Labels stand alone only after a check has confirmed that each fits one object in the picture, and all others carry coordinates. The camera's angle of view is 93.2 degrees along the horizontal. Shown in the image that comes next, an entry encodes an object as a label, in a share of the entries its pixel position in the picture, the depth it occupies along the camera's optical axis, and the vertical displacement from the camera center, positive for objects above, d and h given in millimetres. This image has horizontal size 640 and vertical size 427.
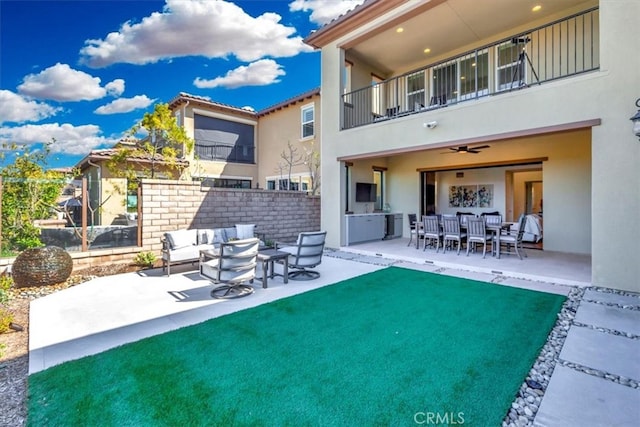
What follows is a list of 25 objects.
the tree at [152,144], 11117 +2429
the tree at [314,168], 14516 +1846
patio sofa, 6973 -870
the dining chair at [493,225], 8500 -624
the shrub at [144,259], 7650 -1336
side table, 6082 -1105
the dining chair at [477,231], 8570 -806
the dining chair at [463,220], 9116 -503
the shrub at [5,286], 5180 -1443
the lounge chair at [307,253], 6570 -1060
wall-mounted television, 11672 +492
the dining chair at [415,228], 10086 -846
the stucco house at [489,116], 5691 +2148
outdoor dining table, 8430 -770
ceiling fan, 10180 +1908
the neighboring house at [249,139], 15898 +3821
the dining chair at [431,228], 9477 -772
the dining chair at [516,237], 8482 -958
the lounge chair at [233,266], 5328 -1098
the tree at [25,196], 6348 +262
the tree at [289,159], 16031 +2508
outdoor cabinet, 10828 -863
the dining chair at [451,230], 9071 -799
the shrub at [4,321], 4034 -1540
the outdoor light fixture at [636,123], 5043 +1329
